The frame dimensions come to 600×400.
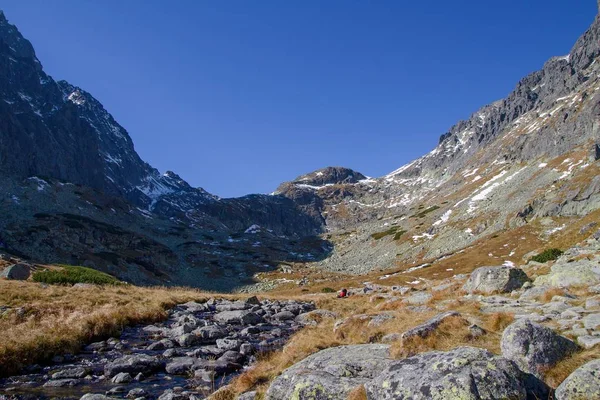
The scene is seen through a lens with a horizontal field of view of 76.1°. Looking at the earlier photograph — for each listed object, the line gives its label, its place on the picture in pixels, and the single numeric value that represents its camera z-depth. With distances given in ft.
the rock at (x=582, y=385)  21.42
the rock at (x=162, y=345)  63.21
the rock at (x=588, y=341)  28.94
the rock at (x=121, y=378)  47.47
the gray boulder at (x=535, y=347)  27.30
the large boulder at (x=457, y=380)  22.35
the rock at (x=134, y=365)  50.42
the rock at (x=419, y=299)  79.33
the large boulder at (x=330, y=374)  28.84
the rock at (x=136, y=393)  42.24
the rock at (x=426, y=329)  37.63
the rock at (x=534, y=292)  57.90
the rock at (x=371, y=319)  59.06
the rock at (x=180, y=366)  51.39
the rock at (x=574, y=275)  60.49
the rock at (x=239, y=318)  92.32
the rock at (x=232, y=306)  112.78
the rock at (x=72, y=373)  48.34
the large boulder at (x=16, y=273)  121.70
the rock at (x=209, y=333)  70.48
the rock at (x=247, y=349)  60.34
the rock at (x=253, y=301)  130.54
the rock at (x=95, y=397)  37.83
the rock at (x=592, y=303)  42.32
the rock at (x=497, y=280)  72.43
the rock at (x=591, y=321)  33.49
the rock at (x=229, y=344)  63.09
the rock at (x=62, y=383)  45.51
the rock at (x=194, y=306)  109.29
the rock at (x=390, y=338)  45.61
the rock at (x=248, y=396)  33.42
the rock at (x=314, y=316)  95.96
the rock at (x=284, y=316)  101.93
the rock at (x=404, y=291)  122.17
